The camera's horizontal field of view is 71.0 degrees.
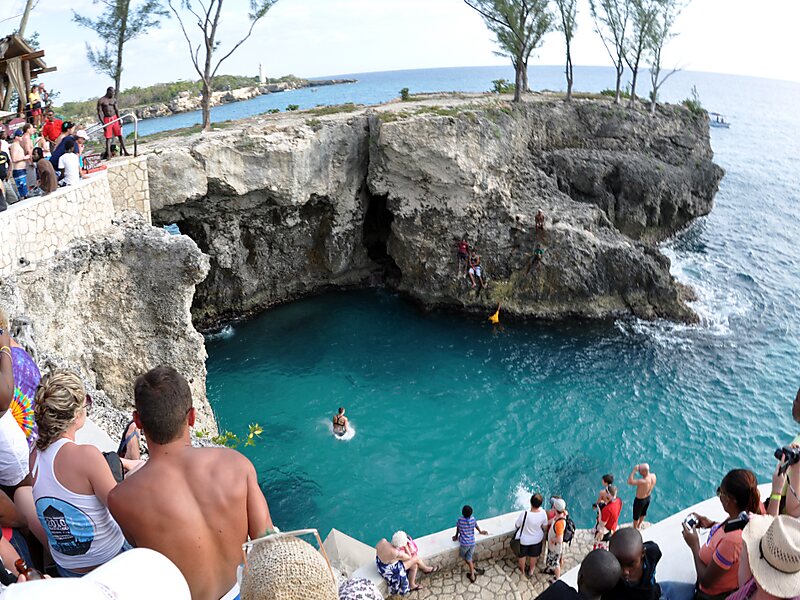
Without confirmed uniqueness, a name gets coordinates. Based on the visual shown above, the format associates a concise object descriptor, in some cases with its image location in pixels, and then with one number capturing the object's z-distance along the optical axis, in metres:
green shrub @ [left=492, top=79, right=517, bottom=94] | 38.60
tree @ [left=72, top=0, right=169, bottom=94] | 26.34
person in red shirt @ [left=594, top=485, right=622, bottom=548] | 11.52
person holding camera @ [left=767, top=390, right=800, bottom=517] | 6.12
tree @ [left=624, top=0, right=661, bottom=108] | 37.78
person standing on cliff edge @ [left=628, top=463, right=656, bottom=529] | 11.90
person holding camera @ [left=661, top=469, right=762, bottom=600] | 5.94
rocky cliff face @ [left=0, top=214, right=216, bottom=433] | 12.52
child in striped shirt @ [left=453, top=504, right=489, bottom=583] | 10.21
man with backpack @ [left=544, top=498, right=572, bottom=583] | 10.35
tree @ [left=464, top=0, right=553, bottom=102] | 33.53
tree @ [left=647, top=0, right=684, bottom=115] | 38.22
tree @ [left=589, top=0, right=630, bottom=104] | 37.69
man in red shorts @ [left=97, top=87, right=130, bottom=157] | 17.06
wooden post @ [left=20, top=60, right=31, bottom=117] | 18.66
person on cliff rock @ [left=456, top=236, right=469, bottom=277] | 26.42
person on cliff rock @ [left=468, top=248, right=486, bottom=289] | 26.59
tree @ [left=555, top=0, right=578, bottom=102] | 35.38
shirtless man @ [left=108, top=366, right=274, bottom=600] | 4.12
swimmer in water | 19.03
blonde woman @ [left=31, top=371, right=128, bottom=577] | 4.56
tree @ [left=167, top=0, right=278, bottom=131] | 25.86
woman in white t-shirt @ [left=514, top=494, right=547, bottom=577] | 10.27
